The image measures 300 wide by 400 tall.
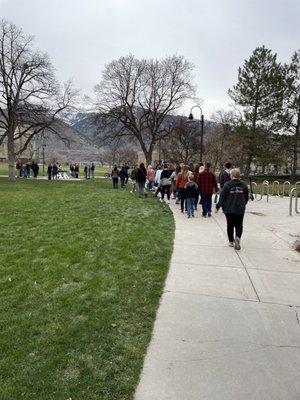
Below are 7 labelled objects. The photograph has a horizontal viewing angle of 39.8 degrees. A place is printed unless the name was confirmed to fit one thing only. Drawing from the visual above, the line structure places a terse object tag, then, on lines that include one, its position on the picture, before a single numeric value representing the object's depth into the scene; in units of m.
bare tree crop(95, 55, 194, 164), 50.38
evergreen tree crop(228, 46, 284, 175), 51.28
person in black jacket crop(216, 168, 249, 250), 9.03
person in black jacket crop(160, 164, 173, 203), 18.35
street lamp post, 31.18
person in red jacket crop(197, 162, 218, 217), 13.78
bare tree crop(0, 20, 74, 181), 34.94
